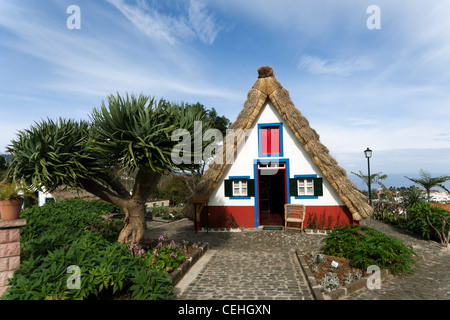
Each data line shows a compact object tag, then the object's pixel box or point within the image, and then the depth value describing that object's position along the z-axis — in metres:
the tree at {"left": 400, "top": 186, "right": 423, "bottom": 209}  11.04
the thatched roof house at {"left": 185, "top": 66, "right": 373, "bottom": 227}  10.63
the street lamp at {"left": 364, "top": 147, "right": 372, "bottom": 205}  14.52
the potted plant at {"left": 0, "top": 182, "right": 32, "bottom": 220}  4.16
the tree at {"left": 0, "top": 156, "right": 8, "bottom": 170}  29.17
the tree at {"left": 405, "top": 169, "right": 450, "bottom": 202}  14.19
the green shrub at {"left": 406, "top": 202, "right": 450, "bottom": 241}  9.13
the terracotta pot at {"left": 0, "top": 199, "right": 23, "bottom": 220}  4.14
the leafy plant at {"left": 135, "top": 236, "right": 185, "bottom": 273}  5.61
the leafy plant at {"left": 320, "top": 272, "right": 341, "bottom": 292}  4.89
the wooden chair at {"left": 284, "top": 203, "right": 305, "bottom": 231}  10.45
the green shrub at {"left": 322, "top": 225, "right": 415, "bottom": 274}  5.59
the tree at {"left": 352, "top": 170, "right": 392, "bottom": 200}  16.08
